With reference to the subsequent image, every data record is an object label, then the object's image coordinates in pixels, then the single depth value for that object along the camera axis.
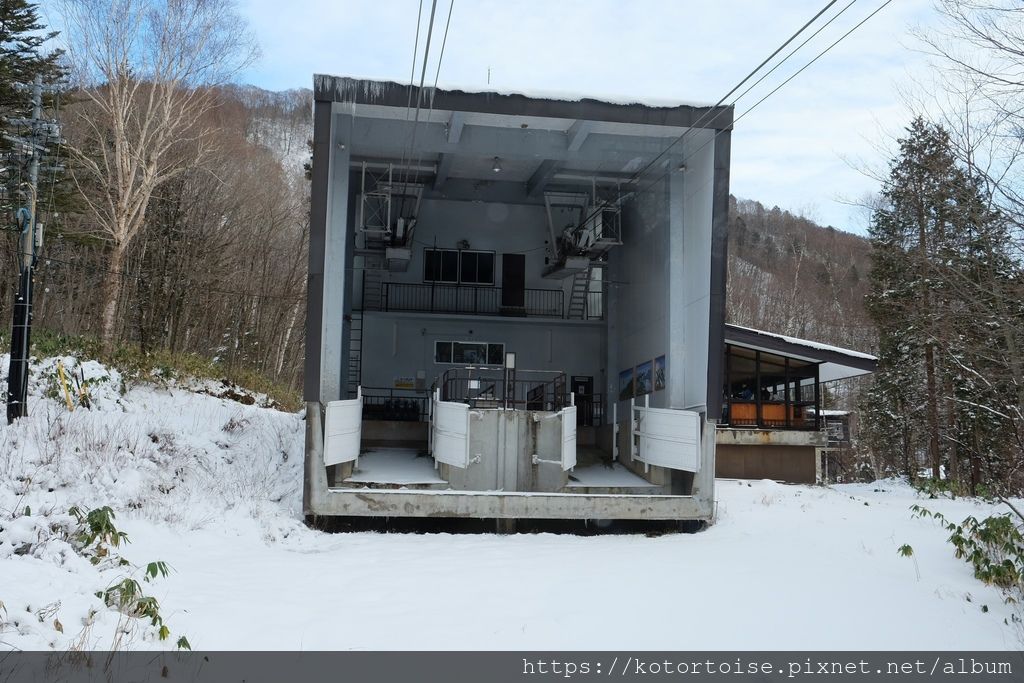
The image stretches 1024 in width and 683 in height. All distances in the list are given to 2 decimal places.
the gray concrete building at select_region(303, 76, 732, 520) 13.10
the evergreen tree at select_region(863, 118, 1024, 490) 14.82
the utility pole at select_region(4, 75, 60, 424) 13.38
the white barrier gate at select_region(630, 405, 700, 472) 13.52
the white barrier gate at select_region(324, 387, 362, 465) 12.84
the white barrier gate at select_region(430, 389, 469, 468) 13.42
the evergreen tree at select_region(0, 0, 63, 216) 23.59
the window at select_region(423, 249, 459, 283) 21.48
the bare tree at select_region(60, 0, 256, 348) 19.91
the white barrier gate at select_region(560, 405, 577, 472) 13.92
